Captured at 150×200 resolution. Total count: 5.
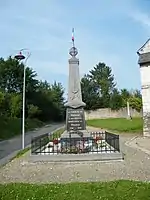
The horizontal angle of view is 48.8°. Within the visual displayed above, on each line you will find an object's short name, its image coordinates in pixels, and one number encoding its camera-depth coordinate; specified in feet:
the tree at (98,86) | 132.39
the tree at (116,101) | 114.38
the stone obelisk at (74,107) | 30.91
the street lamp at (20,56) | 36.58
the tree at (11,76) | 116.59
